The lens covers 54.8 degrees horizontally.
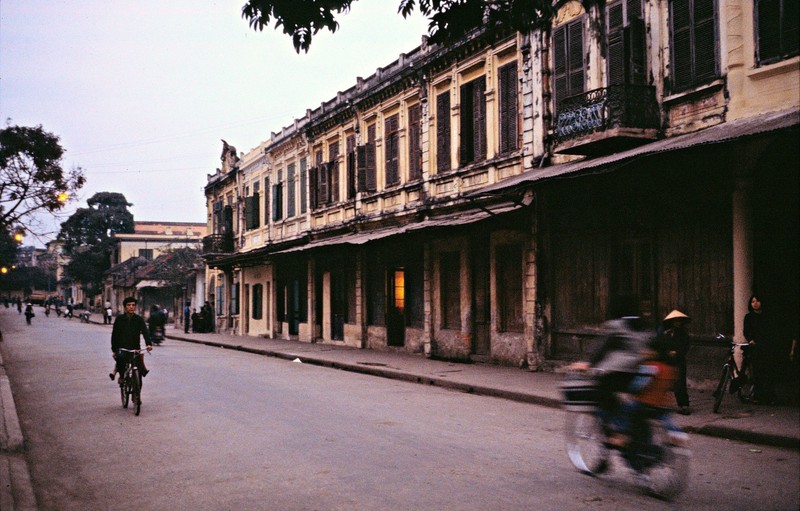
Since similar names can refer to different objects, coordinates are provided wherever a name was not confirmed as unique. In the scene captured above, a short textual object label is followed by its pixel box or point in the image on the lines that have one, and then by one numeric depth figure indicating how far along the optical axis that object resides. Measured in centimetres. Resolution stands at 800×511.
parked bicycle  1075
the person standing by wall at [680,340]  1082
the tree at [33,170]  2470
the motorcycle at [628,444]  630
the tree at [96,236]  8750
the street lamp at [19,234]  2535
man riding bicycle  1234
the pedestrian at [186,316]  4488
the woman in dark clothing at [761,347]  1104
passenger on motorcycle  645
